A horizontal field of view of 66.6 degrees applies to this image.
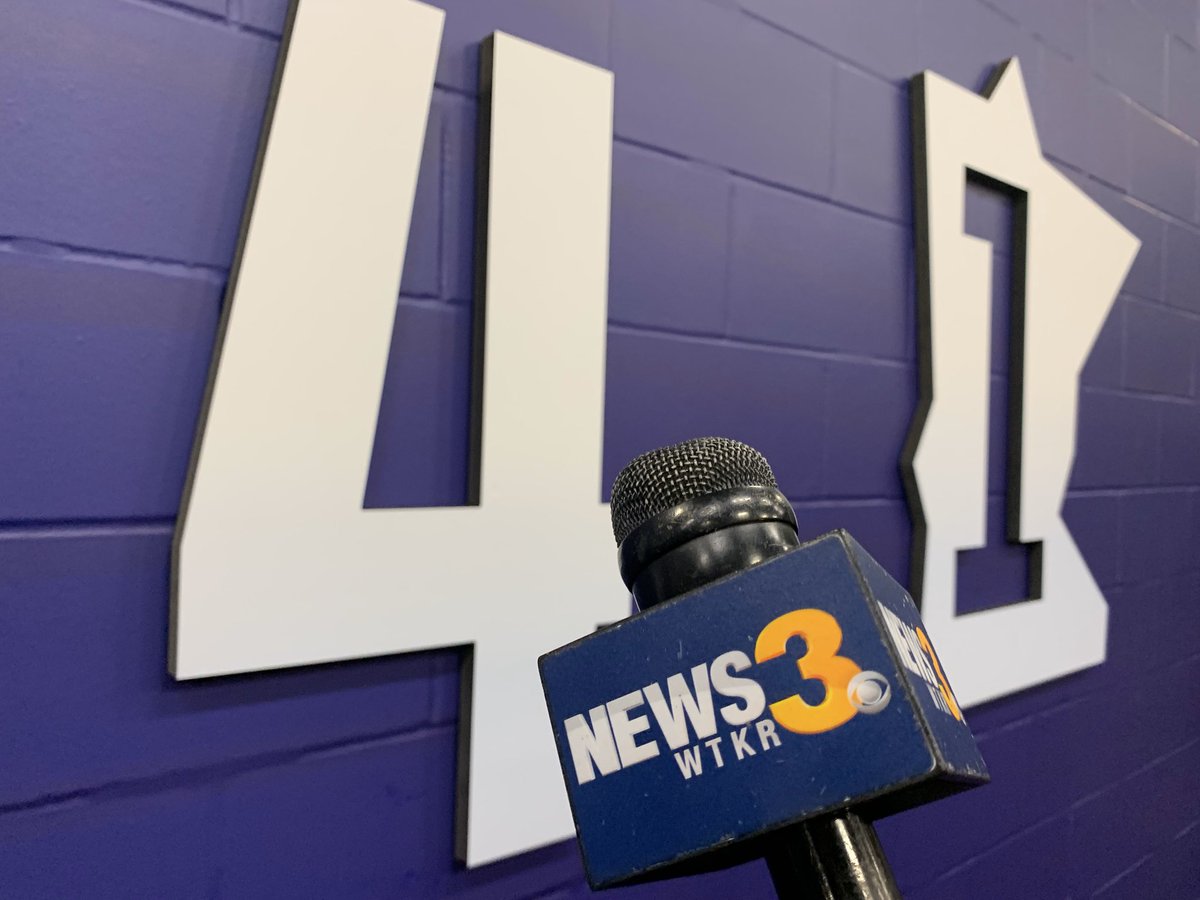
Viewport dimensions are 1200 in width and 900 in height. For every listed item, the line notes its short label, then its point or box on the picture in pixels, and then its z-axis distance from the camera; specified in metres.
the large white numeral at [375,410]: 0.66
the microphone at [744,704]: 0.35
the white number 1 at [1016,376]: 1.20
